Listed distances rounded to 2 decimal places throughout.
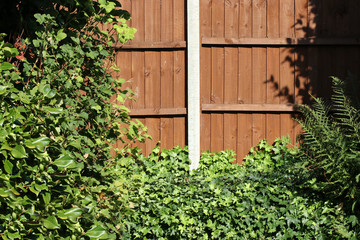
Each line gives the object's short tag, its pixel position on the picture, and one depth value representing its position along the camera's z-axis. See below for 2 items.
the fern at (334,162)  8.55
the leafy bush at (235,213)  8.58
